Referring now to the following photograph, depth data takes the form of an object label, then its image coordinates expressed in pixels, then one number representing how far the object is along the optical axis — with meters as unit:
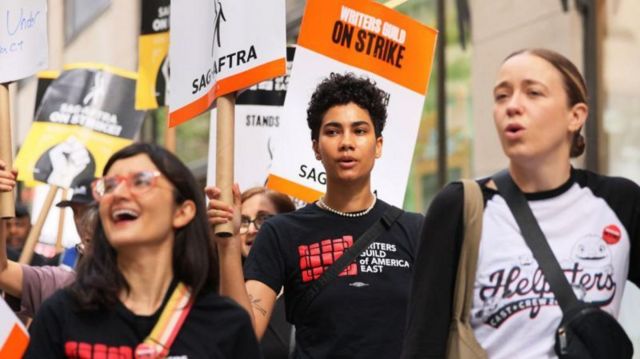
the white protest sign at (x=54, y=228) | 24.06
